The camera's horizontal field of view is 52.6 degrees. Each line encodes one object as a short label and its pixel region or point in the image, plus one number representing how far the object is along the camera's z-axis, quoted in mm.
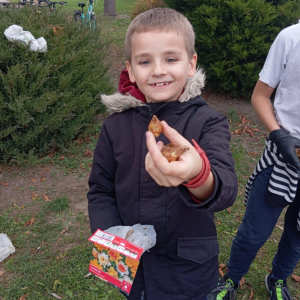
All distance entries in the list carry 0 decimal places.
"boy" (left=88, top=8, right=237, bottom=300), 1470
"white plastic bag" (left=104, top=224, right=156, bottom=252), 1385
